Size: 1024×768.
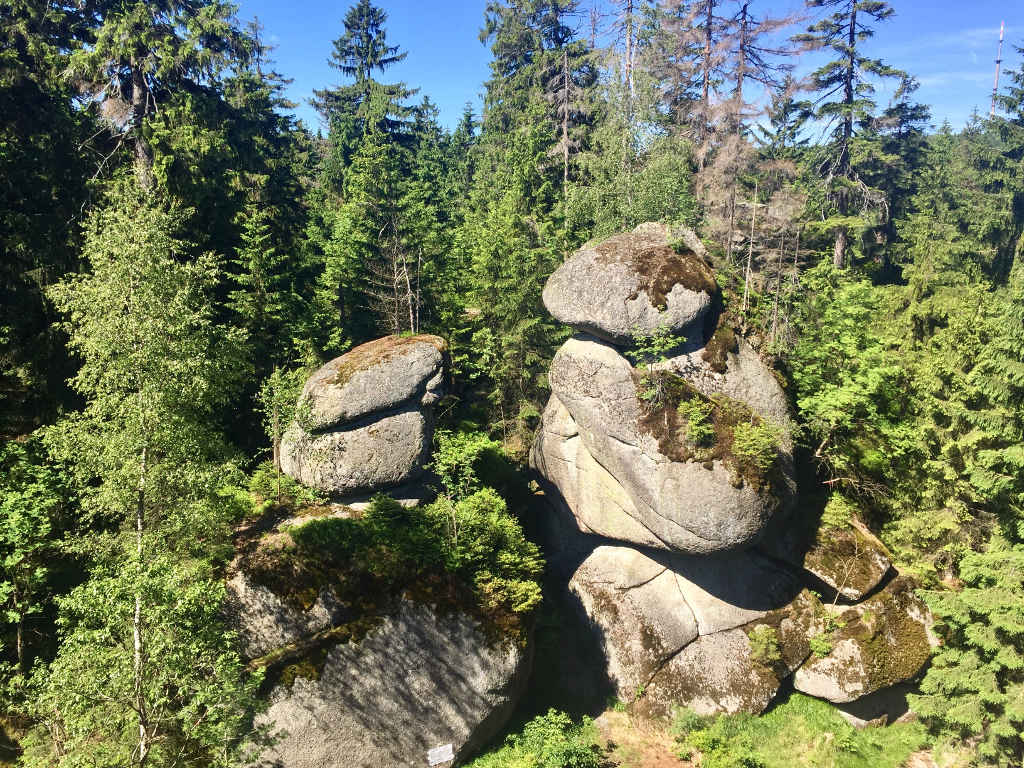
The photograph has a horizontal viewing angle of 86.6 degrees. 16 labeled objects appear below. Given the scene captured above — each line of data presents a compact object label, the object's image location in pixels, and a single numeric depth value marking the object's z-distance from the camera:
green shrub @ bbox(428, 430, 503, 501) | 15.53
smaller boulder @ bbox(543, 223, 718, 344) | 16.47
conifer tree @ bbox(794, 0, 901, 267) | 24.52
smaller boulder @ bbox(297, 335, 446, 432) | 15.46
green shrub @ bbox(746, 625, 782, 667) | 16.48
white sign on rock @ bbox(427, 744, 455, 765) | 13.65
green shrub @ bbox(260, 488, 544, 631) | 13.38
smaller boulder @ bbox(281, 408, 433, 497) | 15.45
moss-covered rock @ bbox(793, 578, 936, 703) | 15.82
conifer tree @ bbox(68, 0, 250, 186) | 17.05
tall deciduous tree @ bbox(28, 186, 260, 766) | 7.95
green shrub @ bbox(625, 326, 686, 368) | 16.25
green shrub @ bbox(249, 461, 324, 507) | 15.60
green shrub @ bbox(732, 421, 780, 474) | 15.54
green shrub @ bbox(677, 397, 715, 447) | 15.72
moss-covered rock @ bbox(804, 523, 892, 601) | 16.55
